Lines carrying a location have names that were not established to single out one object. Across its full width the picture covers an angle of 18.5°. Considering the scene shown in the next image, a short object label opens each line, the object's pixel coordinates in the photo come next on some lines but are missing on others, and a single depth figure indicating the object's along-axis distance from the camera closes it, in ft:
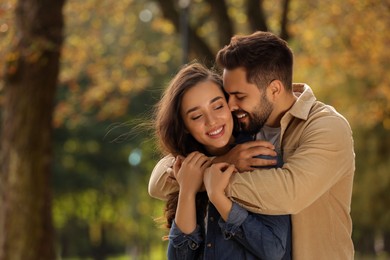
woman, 15.64
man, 15.56
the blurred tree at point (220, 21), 58.44
